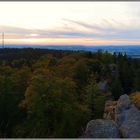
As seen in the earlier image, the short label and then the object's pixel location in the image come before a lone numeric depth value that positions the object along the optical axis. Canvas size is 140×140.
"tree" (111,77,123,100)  17.04
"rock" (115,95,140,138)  6.55
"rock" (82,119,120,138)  6.06
